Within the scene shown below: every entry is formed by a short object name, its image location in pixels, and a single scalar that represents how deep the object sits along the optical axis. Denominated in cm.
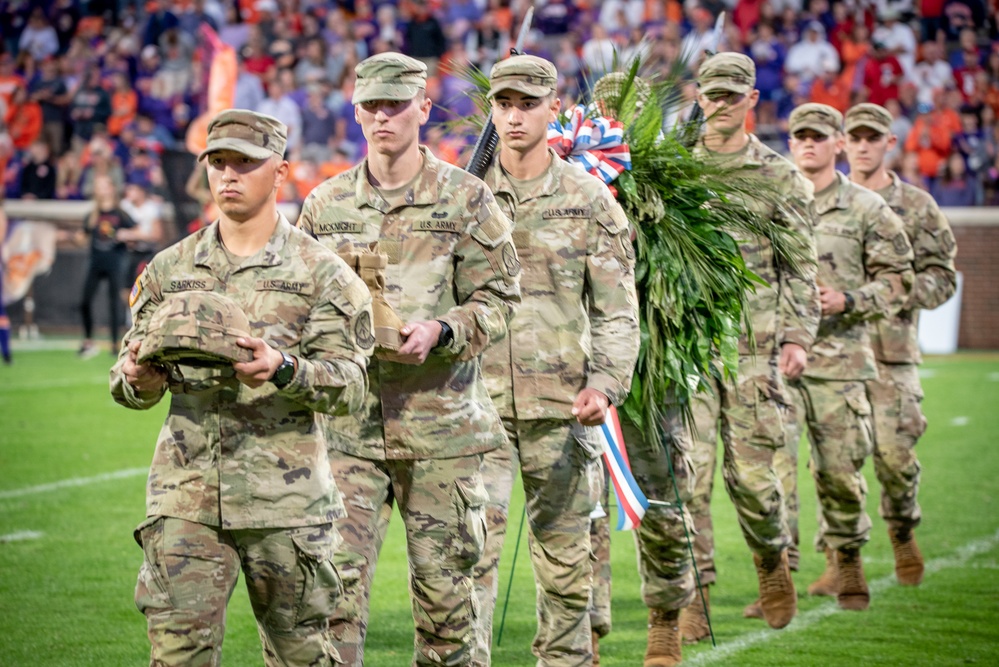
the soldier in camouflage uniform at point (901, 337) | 1667
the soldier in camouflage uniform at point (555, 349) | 1092
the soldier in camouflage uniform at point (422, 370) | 972
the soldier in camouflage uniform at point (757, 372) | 1413
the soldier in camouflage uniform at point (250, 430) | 826
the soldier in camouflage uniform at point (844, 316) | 1550
